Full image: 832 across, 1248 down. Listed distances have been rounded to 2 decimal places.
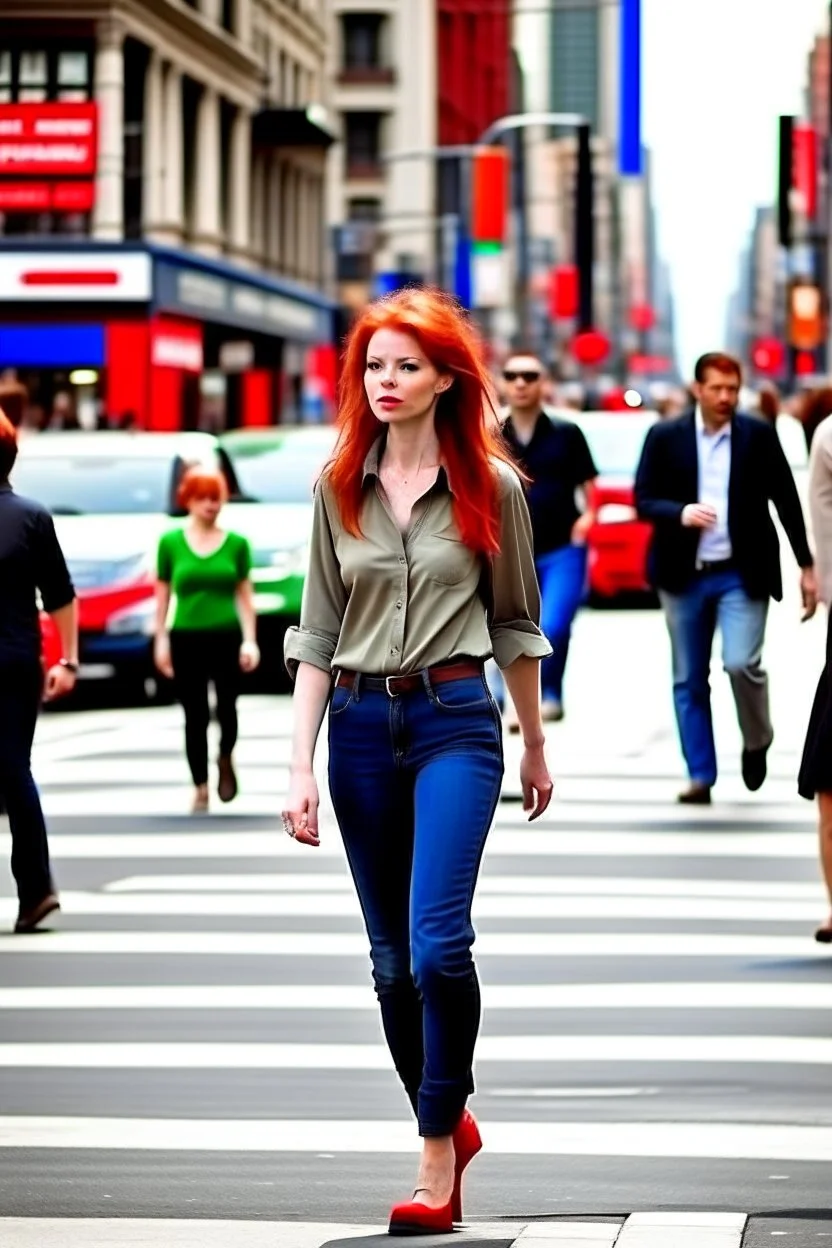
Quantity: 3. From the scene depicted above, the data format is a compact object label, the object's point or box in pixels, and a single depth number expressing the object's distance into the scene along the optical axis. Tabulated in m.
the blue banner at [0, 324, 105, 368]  44.47
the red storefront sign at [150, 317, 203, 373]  45.09
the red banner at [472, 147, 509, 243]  44.31
